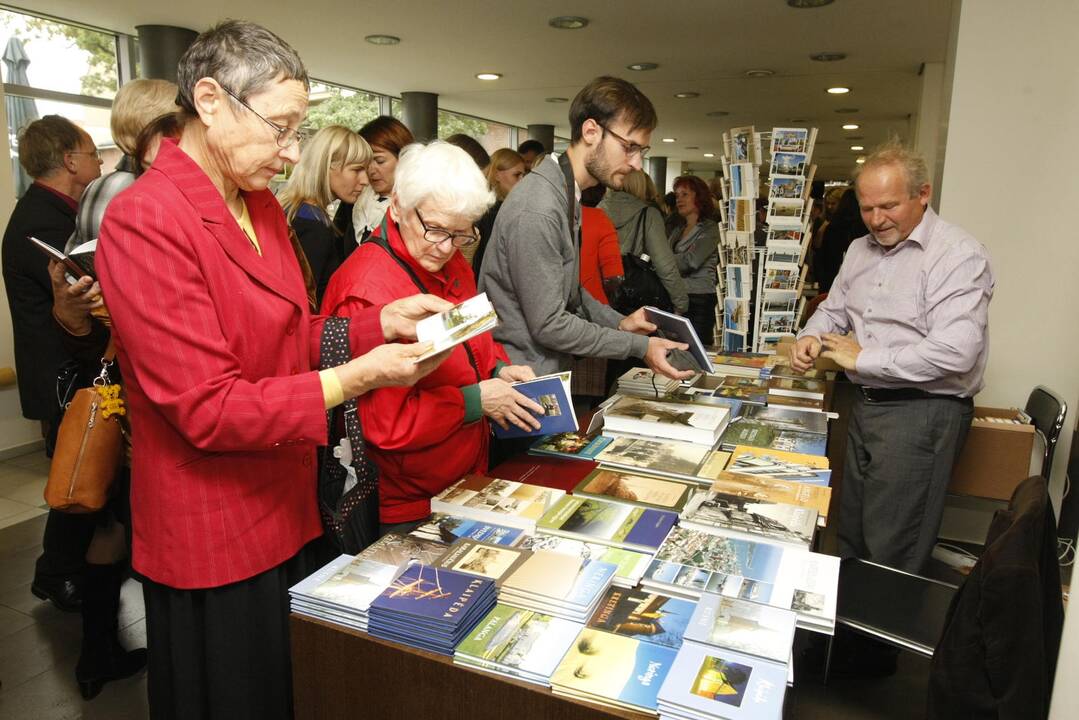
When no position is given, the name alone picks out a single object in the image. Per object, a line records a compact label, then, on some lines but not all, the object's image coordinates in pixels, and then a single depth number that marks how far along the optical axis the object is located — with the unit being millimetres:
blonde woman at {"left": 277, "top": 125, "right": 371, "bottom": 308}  2719
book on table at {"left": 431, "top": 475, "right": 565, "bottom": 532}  1522
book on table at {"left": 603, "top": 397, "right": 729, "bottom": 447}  2023
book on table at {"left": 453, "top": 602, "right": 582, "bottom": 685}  1093
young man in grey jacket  2037
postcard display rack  4418
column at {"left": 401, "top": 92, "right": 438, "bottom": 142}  8312
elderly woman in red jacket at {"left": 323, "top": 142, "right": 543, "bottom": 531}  1570
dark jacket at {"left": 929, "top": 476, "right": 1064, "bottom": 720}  1136
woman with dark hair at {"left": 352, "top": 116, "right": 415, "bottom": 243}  3086
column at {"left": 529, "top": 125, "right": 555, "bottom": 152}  11023
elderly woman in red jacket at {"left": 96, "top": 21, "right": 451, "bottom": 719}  1121
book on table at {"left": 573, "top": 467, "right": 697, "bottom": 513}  1610
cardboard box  3018
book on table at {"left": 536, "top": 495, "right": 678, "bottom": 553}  1441
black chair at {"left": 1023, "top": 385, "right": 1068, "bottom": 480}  2707
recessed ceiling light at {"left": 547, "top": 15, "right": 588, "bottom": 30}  5171
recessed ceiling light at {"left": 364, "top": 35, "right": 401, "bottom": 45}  5766
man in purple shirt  2242
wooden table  1075
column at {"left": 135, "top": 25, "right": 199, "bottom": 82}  5254
